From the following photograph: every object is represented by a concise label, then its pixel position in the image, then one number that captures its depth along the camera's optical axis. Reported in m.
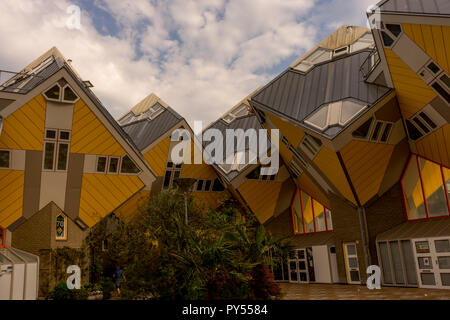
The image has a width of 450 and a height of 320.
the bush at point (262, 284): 10.84
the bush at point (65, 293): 16.19
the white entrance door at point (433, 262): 17.05
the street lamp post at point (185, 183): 14.86
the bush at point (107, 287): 17.55
